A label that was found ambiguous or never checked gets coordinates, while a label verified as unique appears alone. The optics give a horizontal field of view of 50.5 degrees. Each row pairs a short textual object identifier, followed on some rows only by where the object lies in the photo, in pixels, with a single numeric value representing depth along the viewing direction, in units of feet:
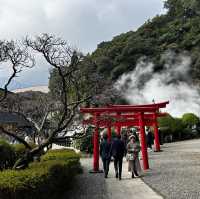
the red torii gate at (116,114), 27.96
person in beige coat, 24.80
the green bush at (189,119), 71.45
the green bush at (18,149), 29.78
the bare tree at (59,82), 16.70
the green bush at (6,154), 27.29
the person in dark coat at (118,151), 23.93
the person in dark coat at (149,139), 50.34
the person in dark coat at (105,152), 25.21
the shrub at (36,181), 12.29
